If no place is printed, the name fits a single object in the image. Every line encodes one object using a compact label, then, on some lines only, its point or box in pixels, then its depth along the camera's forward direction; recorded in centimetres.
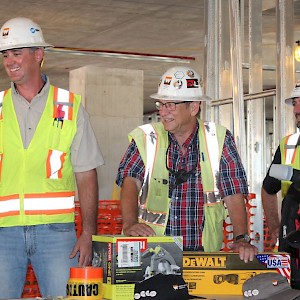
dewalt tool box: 595
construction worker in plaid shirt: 744
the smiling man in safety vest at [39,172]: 697
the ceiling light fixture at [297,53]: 2168
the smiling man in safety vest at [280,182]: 871
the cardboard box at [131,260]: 556
